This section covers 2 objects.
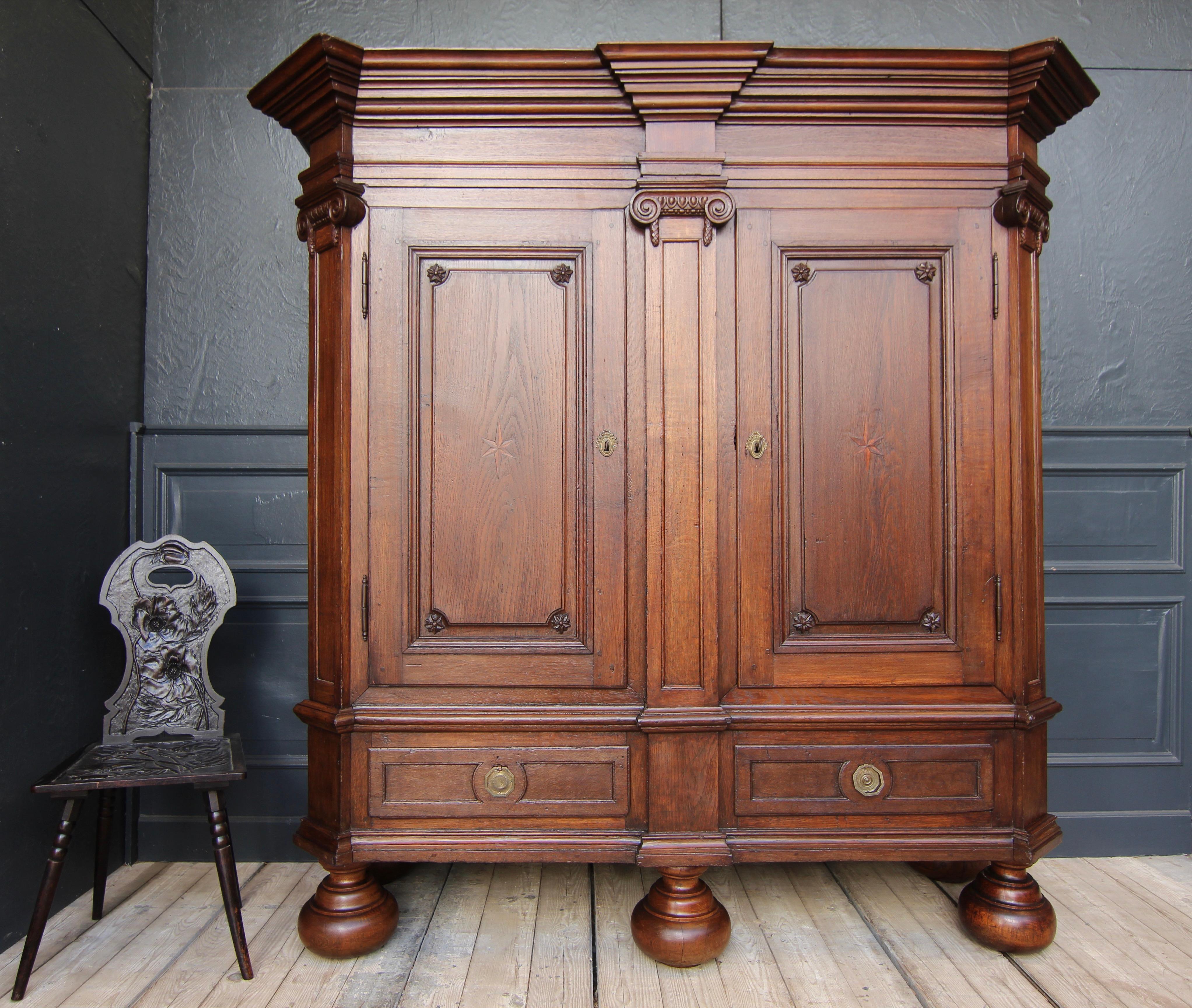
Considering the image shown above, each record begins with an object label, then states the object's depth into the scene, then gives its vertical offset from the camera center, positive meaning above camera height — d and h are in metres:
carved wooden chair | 1.93 -0.39
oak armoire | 1.75 +0.10
